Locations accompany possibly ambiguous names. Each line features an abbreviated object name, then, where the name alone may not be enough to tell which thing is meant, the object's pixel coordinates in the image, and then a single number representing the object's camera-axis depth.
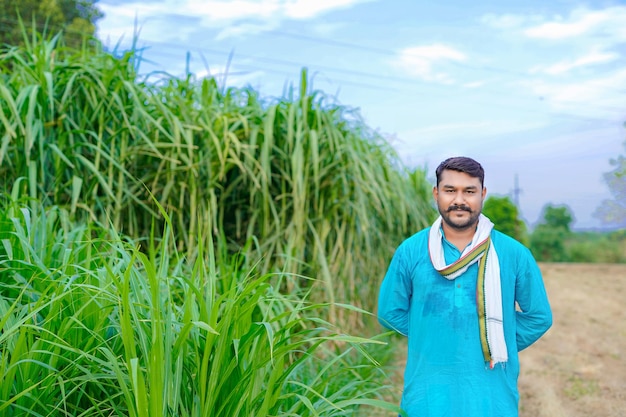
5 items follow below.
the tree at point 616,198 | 18.09
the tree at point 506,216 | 15.50
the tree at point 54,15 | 16.12
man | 2.12
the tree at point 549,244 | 21.69
